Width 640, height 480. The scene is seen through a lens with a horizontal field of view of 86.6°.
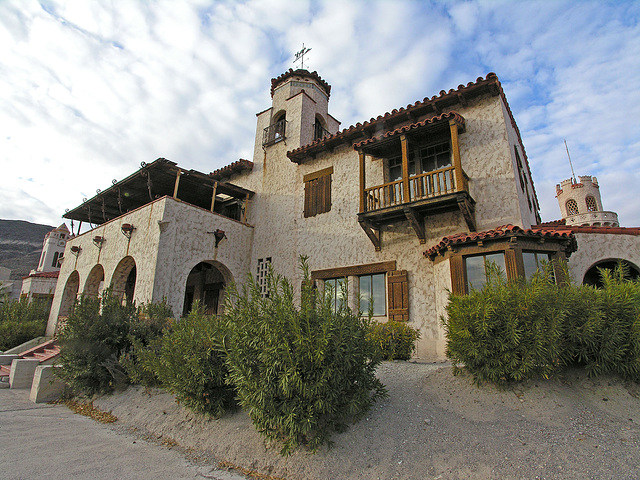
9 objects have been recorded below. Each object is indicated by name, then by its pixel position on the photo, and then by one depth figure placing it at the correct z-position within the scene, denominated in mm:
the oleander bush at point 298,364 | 3627
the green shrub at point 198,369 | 4820
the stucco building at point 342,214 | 8953
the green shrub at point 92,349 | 7145
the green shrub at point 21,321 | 13578
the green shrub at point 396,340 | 8065
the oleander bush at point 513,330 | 4191
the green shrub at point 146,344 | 6361
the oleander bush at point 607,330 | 4160
